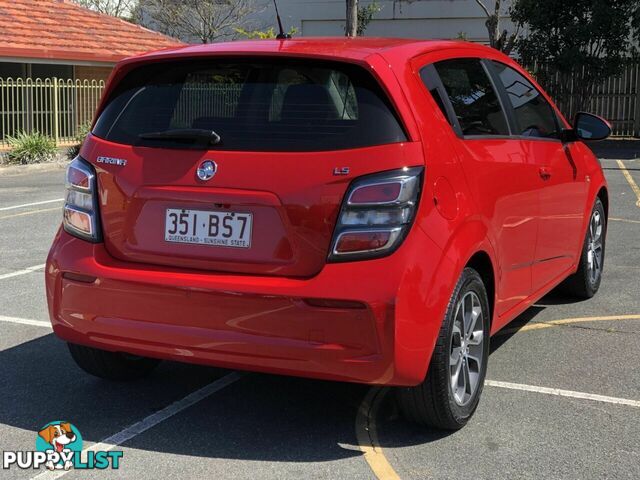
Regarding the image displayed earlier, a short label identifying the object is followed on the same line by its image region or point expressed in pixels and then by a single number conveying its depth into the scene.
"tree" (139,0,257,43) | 33.19
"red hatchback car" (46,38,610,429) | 3.30
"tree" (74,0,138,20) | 37.56
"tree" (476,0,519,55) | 23.39
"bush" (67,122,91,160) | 18.34
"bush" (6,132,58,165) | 16.95
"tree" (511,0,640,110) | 21.11
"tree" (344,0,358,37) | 23.58
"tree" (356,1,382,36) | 31.12
